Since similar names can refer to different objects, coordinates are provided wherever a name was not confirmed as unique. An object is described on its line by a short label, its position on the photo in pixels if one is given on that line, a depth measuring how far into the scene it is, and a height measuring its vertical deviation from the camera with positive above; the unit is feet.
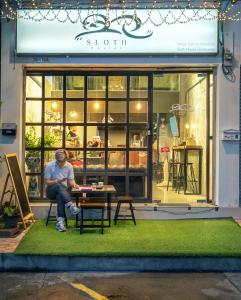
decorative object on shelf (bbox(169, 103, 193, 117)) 24.24 +3.21
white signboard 21.06 +7.50
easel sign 18.88 -2.21
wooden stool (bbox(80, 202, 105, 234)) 17.95 -3.04
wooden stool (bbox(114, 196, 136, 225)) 19.31 -3.33
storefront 21.25 +2.52
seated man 18.70 -1.80
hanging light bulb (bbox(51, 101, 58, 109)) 22.26 +3.14
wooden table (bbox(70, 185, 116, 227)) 18.34 -2.22
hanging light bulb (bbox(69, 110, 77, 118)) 22.25 +2.60
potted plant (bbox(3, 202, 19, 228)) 18.32 -3.76
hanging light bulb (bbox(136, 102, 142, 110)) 22.29 +3.05
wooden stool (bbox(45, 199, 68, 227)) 19.69 -4.10
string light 21.02 +9.12
